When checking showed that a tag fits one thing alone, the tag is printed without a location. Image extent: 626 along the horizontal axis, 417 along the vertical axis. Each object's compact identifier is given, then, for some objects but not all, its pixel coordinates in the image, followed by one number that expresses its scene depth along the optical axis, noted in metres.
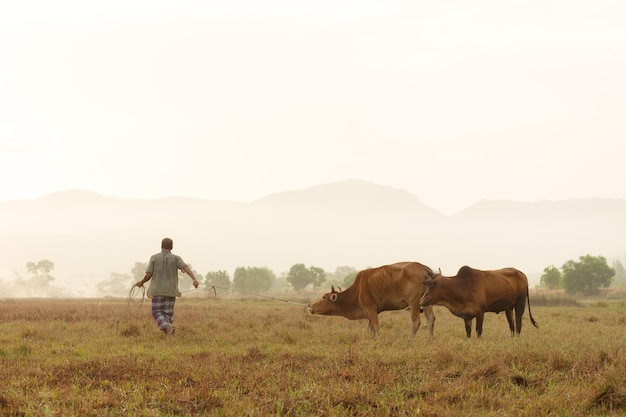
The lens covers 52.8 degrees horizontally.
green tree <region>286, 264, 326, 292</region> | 120.81
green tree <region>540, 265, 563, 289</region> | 105.31
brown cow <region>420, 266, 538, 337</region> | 14.47
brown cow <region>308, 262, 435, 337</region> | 14.59
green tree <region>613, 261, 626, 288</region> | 183.11
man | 14.18
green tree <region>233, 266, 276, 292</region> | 125.62
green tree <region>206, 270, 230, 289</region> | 122.81
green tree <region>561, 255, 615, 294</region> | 90.12
